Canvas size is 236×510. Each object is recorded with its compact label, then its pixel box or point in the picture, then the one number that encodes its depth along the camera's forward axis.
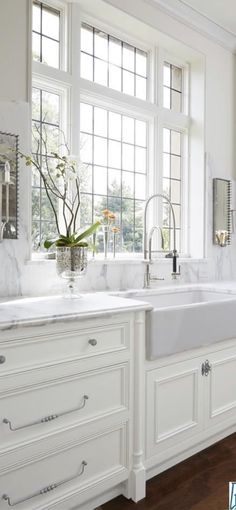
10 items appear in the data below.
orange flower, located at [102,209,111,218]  2.71
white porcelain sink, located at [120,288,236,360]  1.90
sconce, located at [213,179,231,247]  3.46
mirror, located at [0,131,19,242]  2.11
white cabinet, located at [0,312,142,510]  1.46
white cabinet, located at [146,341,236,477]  1.98
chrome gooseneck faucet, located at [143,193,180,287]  2.63
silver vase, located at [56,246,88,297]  1.99
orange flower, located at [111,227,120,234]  2.80
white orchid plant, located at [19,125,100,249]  2.17
